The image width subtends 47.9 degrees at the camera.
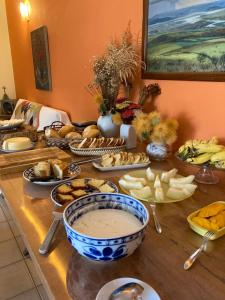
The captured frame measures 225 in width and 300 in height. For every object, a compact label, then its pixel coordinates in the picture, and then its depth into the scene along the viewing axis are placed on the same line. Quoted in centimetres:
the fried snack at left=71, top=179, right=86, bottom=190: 78
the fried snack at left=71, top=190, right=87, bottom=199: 74
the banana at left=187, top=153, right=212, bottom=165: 83
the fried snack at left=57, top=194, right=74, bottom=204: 72
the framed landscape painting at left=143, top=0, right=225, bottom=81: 98
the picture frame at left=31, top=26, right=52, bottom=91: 264
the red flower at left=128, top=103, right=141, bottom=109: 123
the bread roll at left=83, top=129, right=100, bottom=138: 131
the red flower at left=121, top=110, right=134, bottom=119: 122
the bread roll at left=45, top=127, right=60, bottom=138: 133
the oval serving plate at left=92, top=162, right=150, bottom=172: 98
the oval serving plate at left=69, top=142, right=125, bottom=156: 113
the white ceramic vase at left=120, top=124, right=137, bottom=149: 123
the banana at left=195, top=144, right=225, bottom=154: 84
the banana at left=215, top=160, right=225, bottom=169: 80
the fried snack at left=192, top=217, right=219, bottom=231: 59
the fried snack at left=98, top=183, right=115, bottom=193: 77
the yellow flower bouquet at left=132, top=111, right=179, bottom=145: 104
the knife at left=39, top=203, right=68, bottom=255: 54
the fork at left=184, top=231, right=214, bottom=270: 50
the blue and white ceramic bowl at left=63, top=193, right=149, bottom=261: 45
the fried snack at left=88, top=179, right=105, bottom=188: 80
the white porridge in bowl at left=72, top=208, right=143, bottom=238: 50
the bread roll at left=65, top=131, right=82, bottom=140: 129
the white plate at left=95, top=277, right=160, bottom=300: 42
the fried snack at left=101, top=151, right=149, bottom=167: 100
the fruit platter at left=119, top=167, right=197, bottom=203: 75
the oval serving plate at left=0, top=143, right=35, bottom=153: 120
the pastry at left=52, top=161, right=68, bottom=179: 89
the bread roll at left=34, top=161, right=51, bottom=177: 88
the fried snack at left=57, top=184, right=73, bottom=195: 76
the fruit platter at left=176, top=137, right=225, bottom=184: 82
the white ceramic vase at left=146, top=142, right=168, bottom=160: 108
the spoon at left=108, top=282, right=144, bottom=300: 42
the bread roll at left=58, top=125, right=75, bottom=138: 137
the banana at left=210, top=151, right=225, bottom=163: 81
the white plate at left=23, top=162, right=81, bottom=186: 85
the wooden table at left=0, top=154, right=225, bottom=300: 45
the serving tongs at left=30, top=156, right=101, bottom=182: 86
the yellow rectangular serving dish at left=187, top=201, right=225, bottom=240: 57
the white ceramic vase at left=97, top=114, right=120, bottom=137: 134
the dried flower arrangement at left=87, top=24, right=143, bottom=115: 134
